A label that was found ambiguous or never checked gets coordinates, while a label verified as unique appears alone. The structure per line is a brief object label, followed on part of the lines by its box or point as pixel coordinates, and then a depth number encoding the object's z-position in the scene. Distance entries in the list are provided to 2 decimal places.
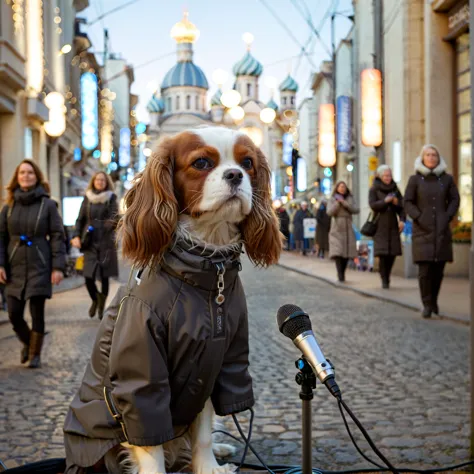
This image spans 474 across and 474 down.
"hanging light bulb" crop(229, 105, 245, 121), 31.15
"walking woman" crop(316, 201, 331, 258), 26.67
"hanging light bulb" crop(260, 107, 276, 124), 31.08
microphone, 2.49
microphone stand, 2.60
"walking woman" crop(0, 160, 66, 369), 7.19
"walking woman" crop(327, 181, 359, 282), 15.60
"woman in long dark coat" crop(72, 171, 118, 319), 10.29
